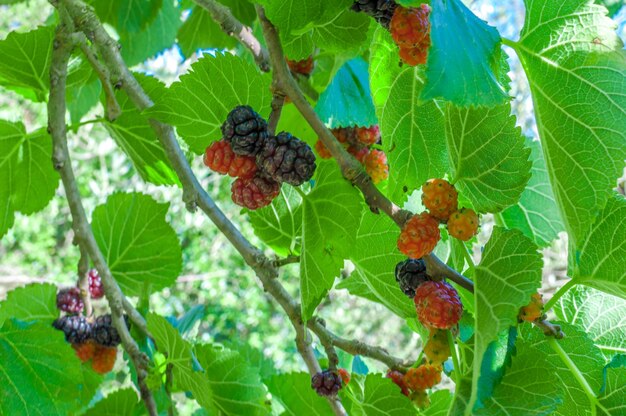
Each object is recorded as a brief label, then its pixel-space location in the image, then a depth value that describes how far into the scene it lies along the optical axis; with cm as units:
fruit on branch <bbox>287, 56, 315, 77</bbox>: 100
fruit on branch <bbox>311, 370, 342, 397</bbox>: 77
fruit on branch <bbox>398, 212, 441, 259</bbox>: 60
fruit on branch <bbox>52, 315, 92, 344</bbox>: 110
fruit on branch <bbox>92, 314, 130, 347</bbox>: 109
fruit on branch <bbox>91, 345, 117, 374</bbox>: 112
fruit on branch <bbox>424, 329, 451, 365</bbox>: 67
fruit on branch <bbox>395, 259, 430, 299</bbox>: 66
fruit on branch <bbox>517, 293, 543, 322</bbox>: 62
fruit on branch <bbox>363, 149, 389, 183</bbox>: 87
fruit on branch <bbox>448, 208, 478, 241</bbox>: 63
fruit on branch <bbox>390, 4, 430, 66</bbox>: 59
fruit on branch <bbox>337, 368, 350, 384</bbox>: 88
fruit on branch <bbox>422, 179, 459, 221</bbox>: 64
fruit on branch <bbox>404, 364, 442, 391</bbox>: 81
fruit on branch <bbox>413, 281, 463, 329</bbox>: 60
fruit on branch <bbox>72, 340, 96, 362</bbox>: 110
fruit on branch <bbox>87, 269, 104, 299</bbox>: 122
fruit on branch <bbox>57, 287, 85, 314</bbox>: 112
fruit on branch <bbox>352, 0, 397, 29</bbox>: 61
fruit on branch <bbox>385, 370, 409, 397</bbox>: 83
